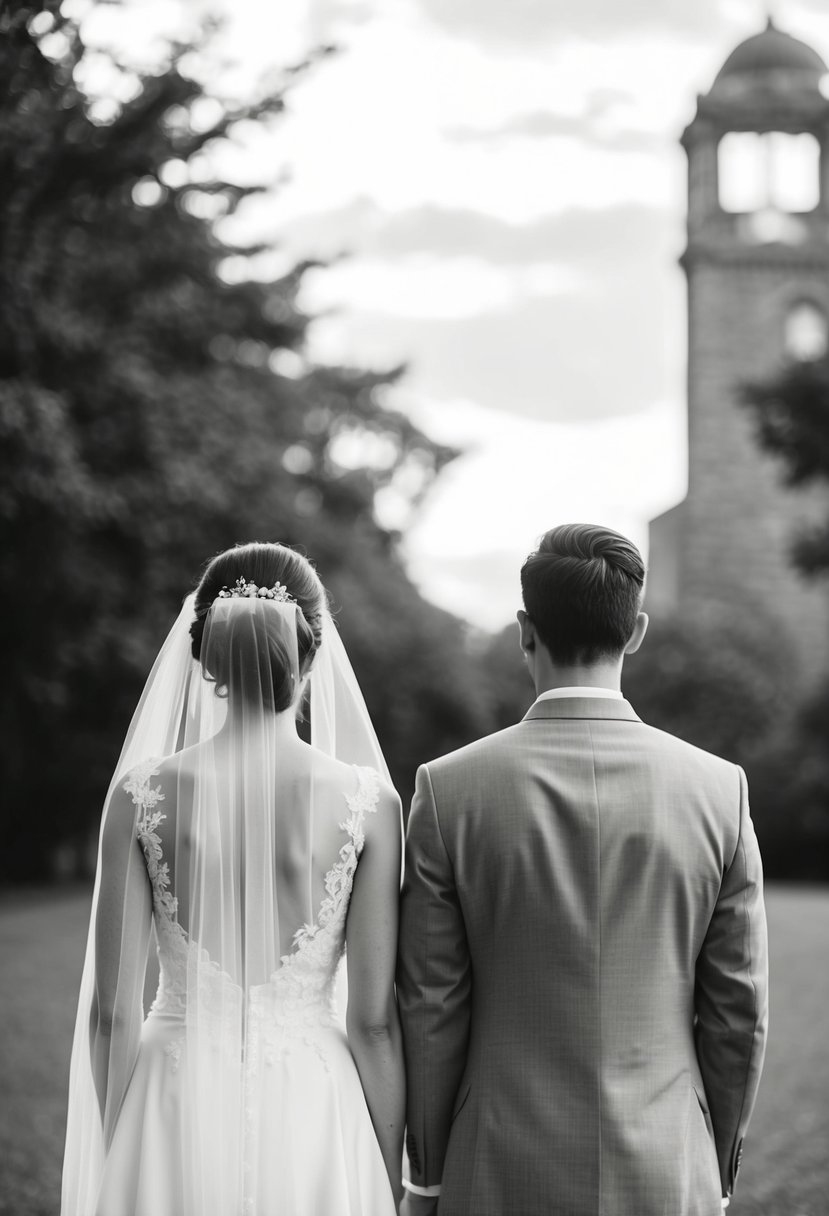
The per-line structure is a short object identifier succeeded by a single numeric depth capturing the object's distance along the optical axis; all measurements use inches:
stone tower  1764.3
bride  135.3
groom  124.1
